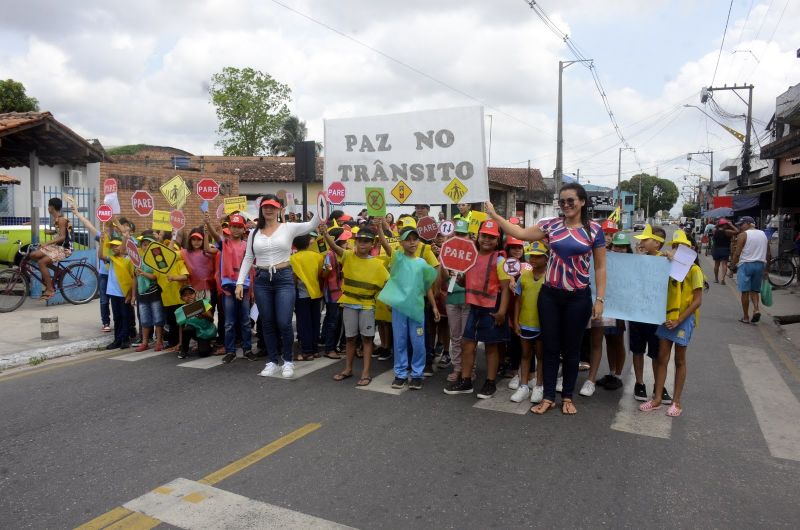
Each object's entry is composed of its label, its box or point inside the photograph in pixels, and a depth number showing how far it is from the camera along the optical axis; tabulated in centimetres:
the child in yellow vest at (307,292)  667
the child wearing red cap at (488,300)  546
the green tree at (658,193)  10756
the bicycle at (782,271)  1491
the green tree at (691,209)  10009
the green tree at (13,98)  2898
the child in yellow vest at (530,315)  539
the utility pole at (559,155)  2652
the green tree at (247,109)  4653
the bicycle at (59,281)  1002
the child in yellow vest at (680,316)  496
